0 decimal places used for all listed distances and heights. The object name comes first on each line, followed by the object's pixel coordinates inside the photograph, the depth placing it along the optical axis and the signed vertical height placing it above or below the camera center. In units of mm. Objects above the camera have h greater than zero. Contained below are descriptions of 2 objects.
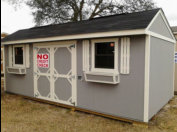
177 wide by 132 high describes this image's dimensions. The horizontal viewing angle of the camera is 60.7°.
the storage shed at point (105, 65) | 3316 -137
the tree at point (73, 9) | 10638 +3743
